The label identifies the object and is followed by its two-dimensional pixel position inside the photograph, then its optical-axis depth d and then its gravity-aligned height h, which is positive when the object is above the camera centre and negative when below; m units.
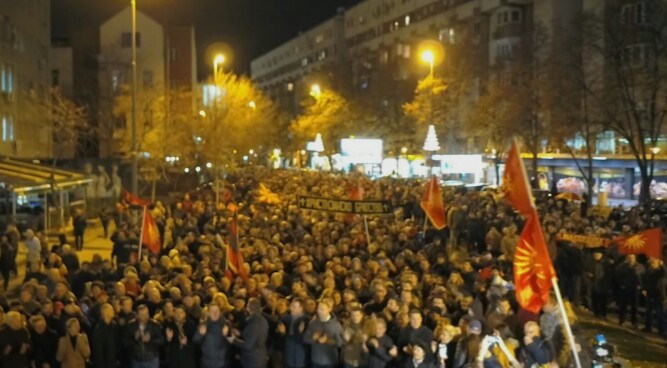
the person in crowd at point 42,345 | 10.40 -1.85
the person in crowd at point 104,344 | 10.48 -1.86
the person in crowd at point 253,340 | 10.57 -1.86
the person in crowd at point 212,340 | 10.45 -1.82
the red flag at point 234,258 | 14.45 -1.26
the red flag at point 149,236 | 17.46 -1.06
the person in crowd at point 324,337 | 10.32 -1.78
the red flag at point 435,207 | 21.24 -0.69
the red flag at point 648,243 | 15.93 -1.21
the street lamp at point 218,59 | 47.31 +6.33
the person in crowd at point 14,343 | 10.02 -1.74
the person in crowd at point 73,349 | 10.10 -1.84
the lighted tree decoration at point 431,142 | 35.91 +1.40
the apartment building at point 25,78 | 45.75 +5.71
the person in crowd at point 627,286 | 16.23 -2.00
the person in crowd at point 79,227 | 26.55 -1.31
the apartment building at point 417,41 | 65.31 +12.51
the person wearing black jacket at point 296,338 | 10.66 -1.85
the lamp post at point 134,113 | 26.27 +2.02
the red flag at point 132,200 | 22.47 -0.46
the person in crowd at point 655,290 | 15.75 -2.01
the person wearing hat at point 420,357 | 9.67 -1.91
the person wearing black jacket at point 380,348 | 10.02 -1.85
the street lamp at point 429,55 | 36.62 +4.89
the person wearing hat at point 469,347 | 9.59 -1.79
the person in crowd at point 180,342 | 10.61 -1.87
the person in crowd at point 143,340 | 10.46 -1.81
